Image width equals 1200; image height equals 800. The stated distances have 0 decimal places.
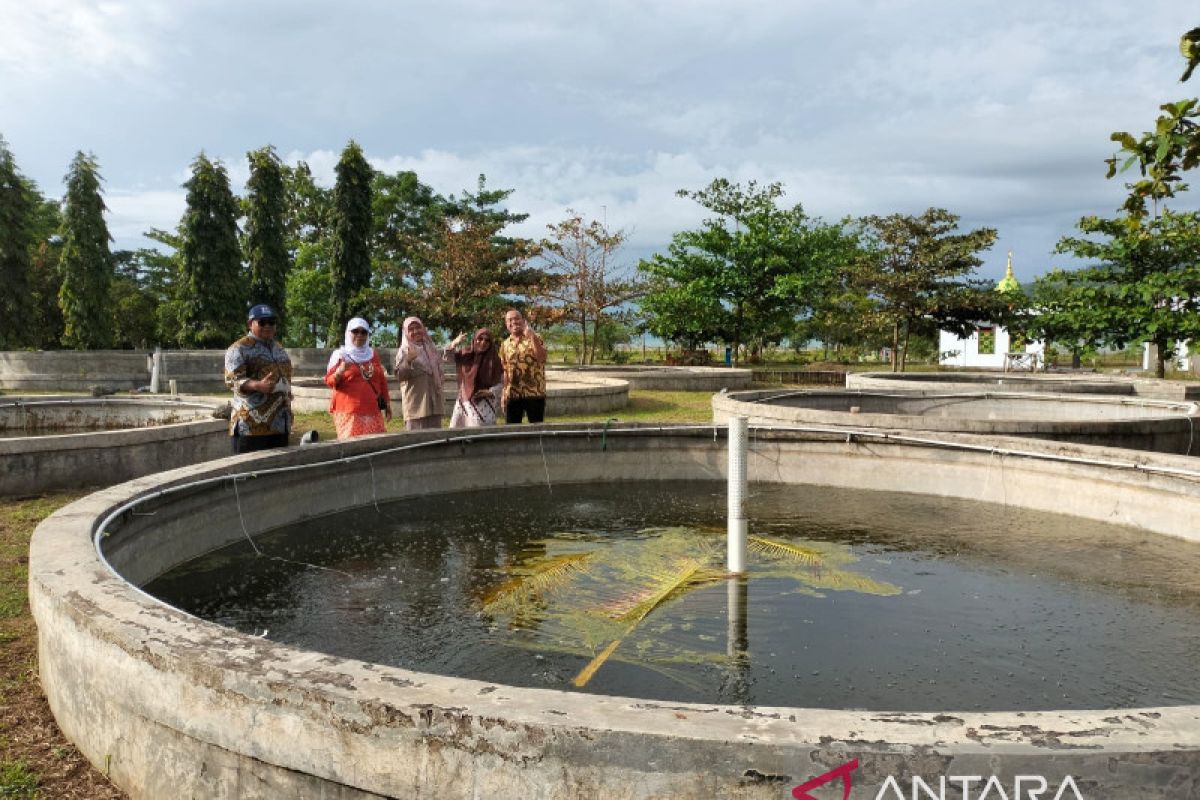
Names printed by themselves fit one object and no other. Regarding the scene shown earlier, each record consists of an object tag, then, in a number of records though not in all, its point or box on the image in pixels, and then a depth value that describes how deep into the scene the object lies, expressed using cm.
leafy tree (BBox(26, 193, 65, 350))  3731
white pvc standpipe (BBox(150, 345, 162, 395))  2112
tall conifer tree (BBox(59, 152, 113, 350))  3362
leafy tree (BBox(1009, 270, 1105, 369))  2688
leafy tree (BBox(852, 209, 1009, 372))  2875
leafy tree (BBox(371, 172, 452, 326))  4150
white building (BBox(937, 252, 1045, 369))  3816
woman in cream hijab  864
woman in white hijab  762
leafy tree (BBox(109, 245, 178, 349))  4109
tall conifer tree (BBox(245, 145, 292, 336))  3816
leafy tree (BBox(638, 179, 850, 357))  3275
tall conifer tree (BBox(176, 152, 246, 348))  3525
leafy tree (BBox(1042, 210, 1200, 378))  2478
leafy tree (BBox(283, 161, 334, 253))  4559
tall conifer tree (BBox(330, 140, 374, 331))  3741
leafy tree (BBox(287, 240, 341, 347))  4203
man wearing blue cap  659
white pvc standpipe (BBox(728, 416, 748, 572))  554
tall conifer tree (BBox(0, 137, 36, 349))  3256
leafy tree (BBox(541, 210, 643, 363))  3344
